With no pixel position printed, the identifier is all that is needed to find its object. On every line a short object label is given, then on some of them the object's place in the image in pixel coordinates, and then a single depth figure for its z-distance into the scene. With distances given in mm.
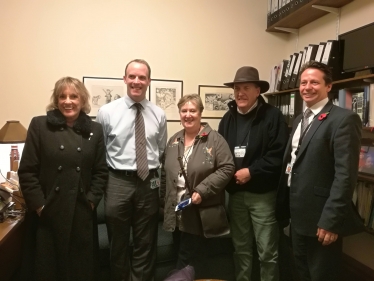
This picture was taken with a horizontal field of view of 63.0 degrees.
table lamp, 2539
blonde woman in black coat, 1729
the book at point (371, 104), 2088
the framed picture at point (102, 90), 3025
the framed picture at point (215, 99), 3359
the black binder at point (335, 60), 2447
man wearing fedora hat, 2033
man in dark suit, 1547
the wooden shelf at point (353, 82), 2139
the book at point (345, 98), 2287
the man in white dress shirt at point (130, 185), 1937
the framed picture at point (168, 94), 3195
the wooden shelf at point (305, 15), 2635
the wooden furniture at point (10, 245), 1667
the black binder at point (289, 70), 2975
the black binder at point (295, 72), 2885
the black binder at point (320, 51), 2561
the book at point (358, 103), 2176
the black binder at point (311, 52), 2659
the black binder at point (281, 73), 3145
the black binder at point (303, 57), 2797
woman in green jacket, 1913
